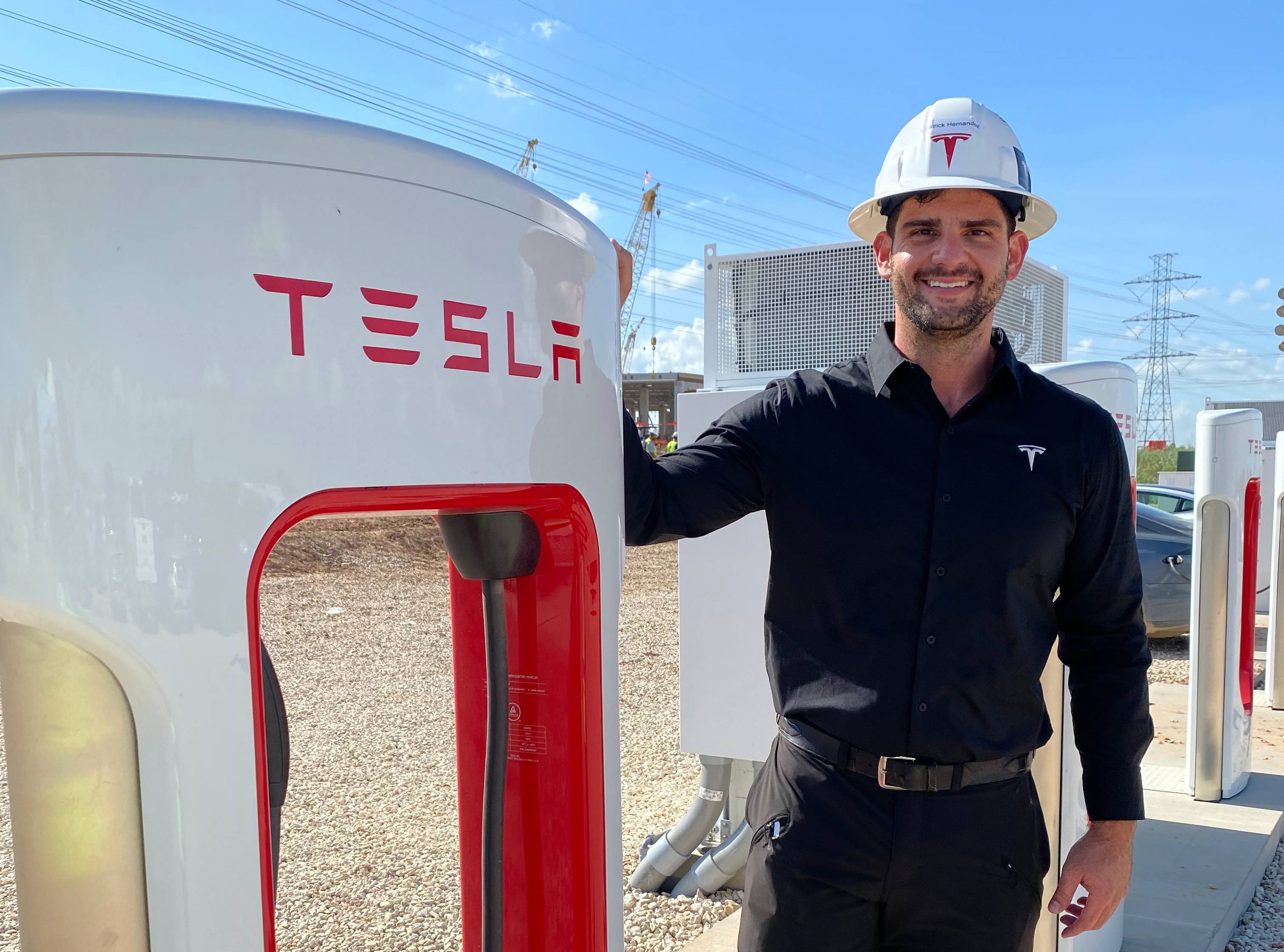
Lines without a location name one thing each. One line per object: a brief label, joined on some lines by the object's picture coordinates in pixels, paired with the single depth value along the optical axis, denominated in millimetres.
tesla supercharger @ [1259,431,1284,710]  6867
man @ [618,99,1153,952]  1901
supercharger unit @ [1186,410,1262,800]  4859
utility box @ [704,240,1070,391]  3654
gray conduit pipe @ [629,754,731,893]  3783
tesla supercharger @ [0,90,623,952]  891
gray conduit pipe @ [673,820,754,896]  3746
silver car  8828
